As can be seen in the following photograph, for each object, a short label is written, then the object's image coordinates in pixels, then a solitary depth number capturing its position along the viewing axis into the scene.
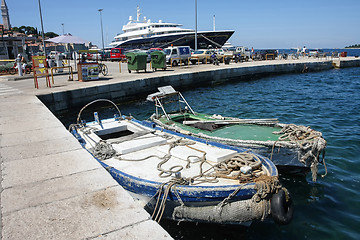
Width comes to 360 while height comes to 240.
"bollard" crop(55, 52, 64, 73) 22.31
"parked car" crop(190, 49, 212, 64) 31.79
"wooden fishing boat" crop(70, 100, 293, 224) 4.34
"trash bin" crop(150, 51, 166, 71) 23.73
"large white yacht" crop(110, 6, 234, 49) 51.72
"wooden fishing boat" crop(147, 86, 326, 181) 6.48
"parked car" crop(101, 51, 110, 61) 44.98
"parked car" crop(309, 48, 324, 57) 43.81
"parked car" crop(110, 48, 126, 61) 41.60
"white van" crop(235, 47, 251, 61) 37.92
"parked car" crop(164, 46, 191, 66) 28.57
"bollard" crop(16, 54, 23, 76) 20.39
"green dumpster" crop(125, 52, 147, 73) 21.94
